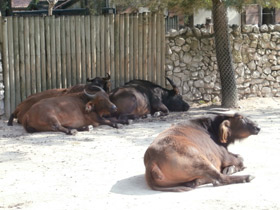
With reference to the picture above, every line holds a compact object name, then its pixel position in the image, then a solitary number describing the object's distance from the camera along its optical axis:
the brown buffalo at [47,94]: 12.48
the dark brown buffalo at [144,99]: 13.30
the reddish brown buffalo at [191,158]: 6.81
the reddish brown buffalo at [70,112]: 11.41
